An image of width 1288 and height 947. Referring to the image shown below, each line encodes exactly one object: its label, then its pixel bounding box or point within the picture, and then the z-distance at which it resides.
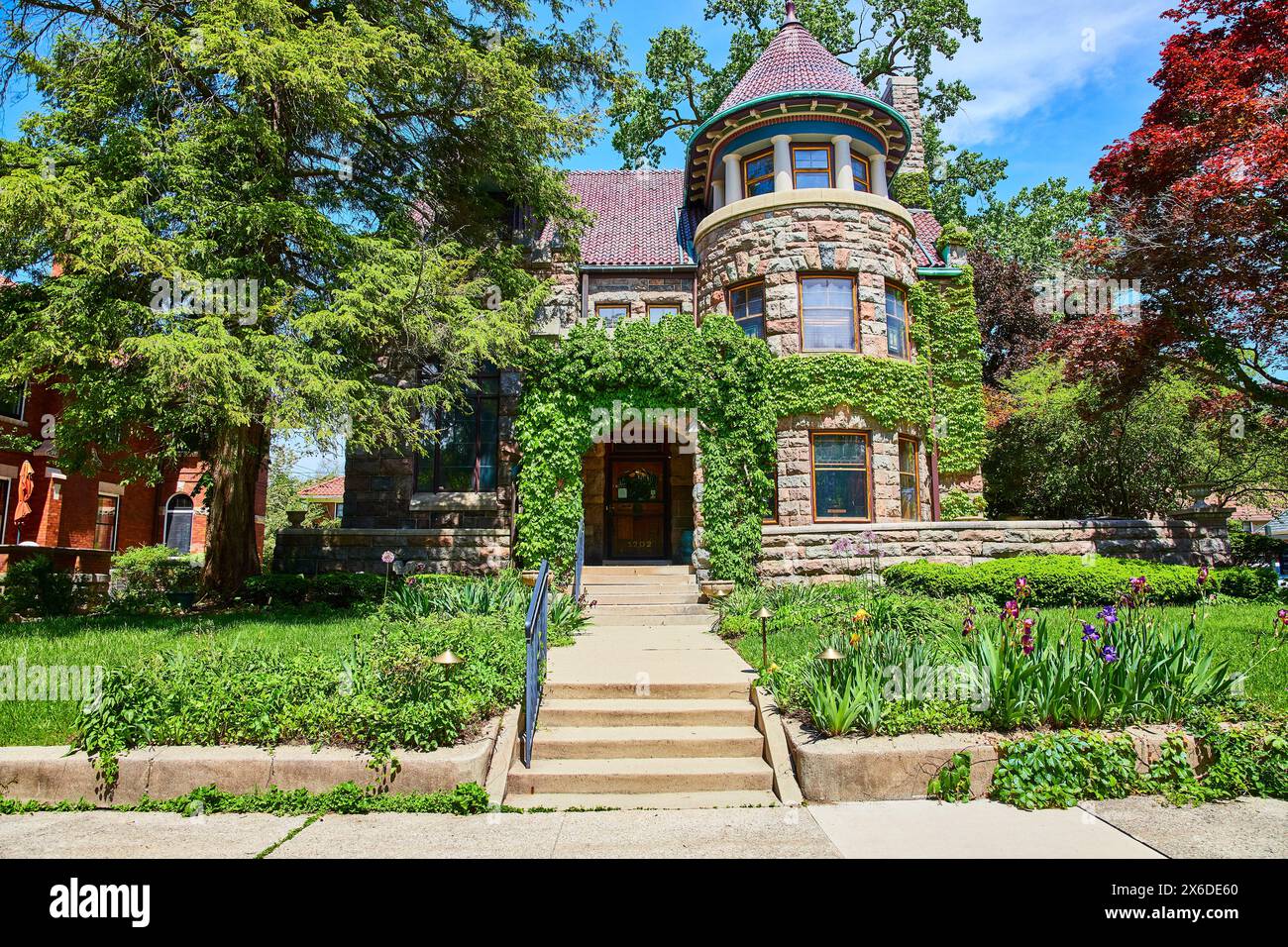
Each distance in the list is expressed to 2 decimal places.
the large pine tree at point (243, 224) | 8.60
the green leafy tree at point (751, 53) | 26.25
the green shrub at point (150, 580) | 11.76
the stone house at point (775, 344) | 13.76
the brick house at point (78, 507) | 17.47
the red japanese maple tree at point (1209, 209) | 10.18
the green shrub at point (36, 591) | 11.59
